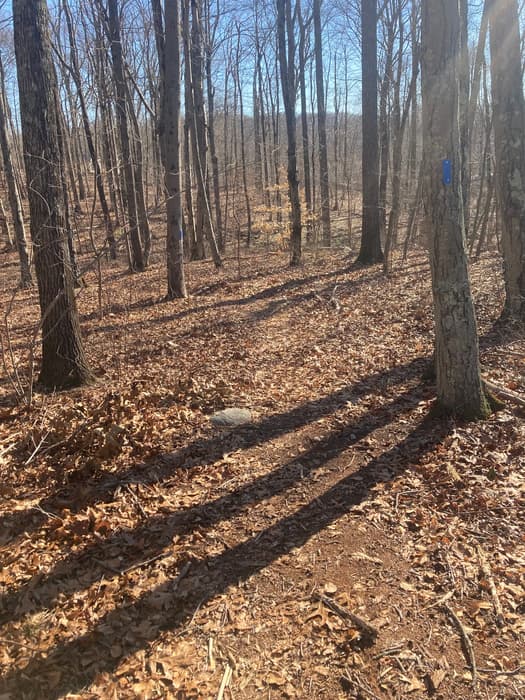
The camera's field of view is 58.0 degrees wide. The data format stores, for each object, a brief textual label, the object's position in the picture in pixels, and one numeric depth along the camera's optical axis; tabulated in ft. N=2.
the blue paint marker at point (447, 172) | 13.17
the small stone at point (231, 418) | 16.84
